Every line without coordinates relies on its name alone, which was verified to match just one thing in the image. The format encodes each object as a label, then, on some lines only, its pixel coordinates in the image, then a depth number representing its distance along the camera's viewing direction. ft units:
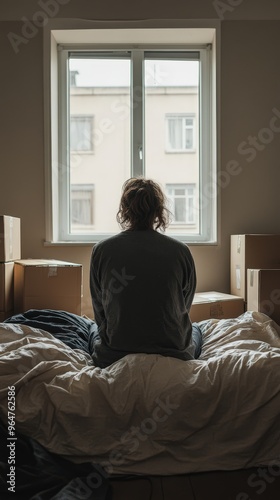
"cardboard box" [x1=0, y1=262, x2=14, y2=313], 7.64
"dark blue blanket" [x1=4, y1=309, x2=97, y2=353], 6.44
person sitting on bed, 5.34
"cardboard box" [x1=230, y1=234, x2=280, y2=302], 8.31
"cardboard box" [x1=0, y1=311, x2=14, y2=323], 7.68
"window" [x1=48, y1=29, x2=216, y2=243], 10.16
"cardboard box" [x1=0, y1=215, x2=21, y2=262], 7.67
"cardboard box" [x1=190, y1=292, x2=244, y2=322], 8.09
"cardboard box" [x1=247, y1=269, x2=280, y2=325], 7.27
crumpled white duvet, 4.85
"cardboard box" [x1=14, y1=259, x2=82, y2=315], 7.66
